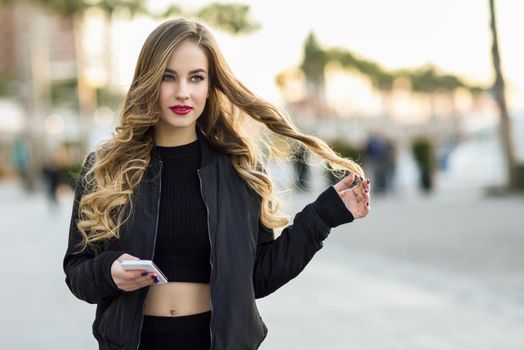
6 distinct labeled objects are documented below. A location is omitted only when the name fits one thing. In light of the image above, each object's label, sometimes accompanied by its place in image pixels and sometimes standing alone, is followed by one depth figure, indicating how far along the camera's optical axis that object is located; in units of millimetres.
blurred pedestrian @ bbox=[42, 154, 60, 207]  22656
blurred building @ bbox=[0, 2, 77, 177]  40094
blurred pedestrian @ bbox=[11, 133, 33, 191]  38959
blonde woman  2623
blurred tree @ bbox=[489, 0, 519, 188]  19578
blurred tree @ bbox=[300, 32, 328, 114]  71438
